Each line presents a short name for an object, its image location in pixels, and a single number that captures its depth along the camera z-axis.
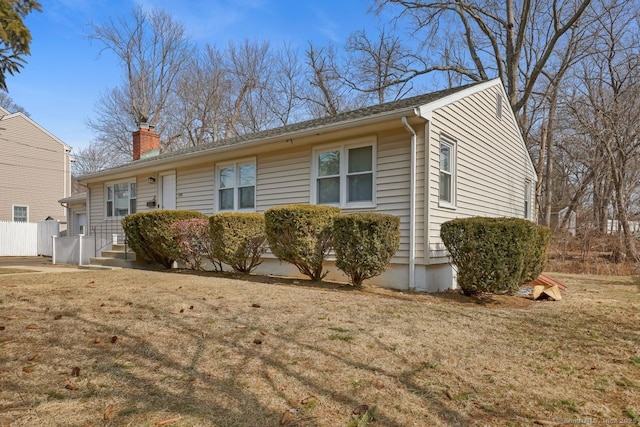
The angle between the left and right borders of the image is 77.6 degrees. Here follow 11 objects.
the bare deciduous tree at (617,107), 14.88
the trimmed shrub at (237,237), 8.45
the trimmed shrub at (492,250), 6.43
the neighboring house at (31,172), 21.67
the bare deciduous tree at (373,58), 23.12
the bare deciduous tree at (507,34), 18.84
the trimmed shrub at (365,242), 6.84
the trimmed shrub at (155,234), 9.74
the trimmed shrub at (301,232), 7.34
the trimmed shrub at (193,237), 9.15
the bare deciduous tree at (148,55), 26.80
